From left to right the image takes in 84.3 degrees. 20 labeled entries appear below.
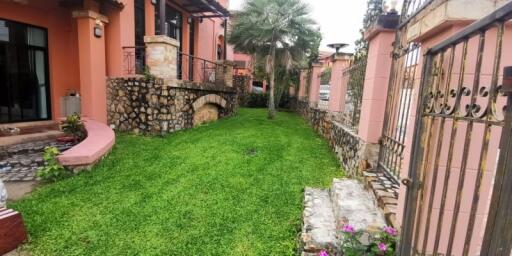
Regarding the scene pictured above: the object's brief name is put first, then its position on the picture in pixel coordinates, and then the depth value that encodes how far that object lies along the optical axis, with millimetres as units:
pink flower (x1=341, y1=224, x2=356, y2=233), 2232
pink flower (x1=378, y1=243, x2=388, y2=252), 2053
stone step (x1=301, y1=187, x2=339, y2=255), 2549
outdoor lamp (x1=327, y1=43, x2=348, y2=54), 6991
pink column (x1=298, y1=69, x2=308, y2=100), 14043
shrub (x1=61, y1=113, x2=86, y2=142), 6359
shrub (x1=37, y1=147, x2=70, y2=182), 4473
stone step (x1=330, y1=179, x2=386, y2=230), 2471
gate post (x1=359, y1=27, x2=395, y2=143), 3693
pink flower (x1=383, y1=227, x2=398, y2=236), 2199
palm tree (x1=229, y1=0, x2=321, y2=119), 10773
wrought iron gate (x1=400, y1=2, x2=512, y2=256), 1393
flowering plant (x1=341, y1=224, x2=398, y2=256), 2158
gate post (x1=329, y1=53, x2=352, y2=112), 6695
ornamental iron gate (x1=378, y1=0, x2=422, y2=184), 3082
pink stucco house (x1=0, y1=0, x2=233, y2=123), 7148
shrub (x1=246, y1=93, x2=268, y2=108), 19016
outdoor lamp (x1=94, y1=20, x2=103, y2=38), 7491
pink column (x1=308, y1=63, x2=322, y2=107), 10539
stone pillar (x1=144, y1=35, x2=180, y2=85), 7426
